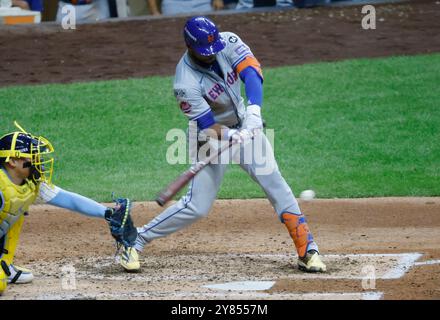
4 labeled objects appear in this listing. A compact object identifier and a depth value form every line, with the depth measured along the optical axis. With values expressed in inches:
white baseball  701.9
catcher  483.8
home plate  482.3
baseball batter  506.0
